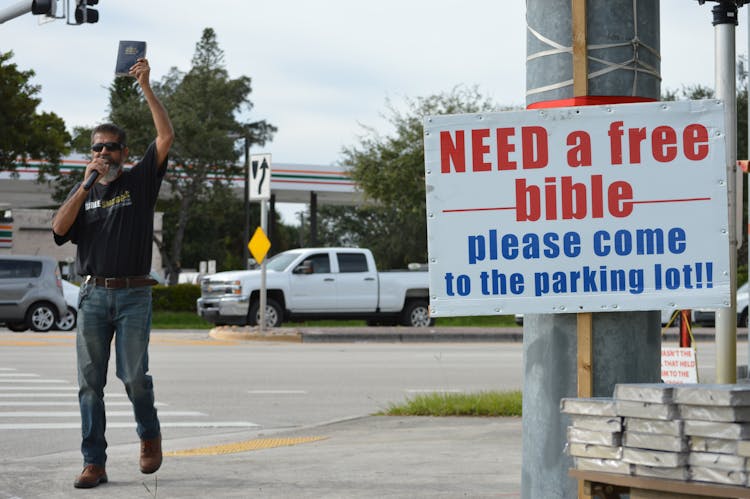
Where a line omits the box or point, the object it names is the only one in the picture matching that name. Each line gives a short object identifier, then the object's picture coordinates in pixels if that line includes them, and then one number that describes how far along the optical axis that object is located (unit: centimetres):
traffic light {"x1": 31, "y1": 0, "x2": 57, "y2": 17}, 1978
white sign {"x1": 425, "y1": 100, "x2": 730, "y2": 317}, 444
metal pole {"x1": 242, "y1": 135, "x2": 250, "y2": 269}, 3684
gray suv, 2636
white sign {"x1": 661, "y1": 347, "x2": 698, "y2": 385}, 887
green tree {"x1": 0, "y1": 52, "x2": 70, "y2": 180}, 3628
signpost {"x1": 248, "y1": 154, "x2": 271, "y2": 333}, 2283
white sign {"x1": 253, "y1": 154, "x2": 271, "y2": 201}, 2278
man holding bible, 686
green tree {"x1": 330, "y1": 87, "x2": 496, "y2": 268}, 4878
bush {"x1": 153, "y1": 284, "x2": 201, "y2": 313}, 3838
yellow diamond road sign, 2288
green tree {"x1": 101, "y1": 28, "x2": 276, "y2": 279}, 5481
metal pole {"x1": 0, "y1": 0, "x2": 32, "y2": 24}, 2030
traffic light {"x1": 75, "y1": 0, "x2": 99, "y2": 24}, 2000
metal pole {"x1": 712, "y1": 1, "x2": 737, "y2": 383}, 909
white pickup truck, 2572
